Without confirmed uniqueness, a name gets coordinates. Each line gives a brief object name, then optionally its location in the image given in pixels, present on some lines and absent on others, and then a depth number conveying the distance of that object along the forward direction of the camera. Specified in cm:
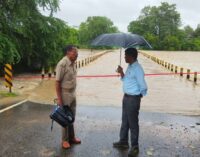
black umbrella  383
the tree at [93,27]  6883
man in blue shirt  370
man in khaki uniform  380
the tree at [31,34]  1211
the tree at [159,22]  7930
